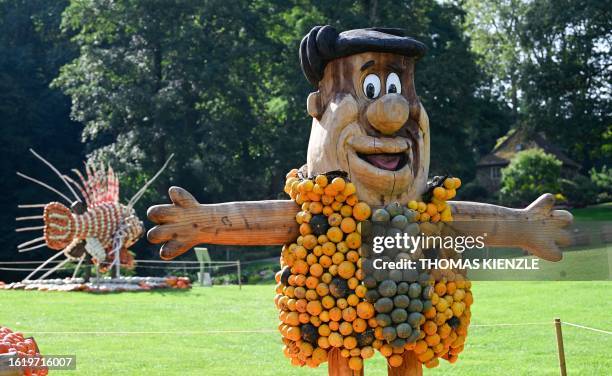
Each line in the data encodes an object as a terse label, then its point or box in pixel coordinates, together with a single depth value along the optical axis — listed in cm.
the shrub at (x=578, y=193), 3067
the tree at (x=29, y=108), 2889
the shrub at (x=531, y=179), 2955
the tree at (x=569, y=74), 2830
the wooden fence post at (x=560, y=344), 657
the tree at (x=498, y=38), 3738
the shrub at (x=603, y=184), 3131
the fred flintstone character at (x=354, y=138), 503
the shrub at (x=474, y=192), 3158
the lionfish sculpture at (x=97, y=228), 1747
